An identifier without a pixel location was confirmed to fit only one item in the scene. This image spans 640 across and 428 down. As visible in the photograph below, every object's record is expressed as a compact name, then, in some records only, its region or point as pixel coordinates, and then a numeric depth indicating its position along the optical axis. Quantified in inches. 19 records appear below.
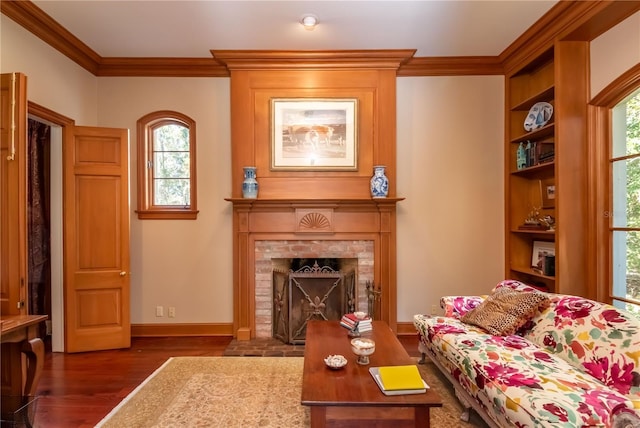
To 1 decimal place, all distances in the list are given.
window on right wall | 105.2
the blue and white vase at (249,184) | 142.9
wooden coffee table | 65.0
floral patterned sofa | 61.7
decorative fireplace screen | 144.8
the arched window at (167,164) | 155.7
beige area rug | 87.5
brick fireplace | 148.8
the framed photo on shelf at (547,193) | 137.2
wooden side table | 84.7
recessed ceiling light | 118.8
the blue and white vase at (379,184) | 143.1
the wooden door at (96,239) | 133.4
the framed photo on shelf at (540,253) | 134.2
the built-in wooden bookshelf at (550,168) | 118.8
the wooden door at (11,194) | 88.4
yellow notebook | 67.7
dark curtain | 140.3
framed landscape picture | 148.4
